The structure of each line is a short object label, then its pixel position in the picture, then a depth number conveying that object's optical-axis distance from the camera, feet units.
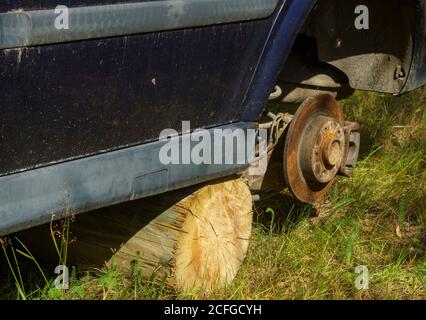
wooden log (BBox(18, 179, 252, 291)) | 11.25
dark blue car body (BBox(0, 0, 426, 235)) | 8.56
